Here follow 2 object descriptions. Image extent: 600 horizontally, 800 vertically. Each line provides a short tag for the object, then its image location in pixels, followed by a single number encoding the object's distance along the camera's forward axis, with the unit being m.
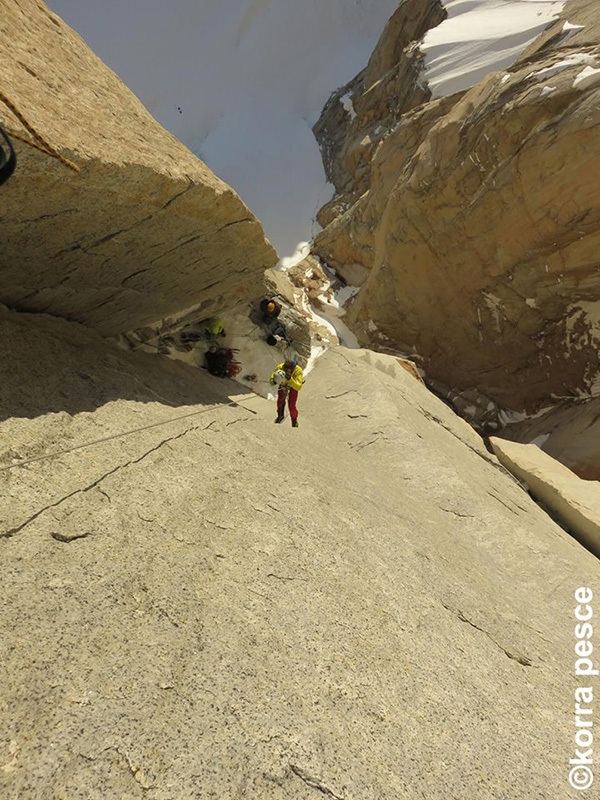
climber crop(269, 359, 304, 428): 6.28
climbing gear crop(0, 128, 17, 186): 2.12
